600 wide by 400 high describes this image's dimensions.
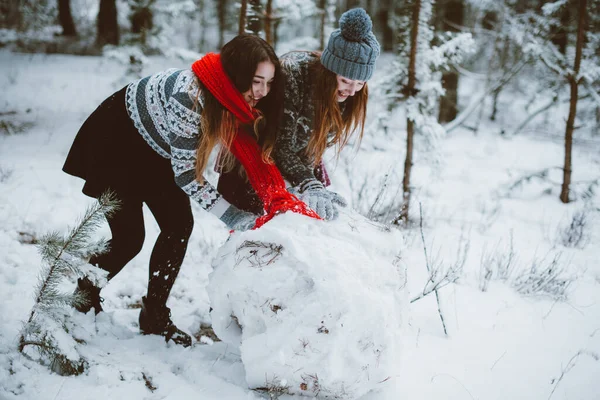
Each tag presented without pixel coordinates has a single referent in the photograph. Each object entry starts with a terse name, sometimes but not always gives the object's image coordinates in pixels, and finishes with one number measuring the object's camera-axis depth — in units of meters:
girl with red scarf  1.81
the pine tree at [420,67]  4.11
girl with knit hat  2.11
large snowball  1.65
